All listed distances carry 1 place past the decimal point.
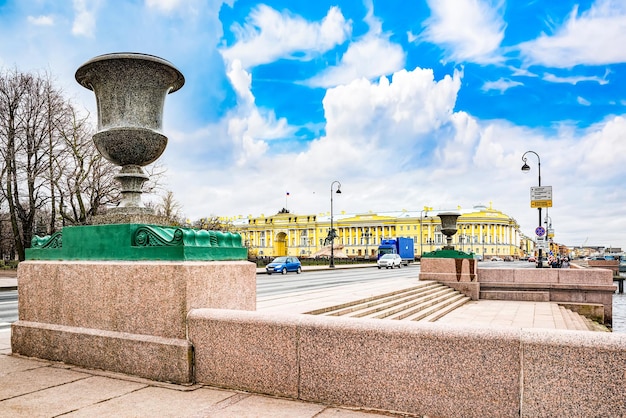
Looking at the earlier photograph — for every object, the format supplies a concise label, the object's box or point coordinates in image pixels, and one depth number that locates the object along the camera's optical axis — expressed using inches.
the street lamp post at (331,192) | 2103.6
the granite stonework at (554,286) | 671.1
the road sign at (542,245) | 1119.6
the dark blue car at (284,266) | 1520.7
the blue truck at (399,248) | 2451.6
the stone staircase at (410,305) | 369.8
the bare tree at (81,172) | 1234.6
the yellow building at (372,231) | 4709.6
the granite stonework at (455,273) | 707.4
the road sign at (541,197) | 970.7
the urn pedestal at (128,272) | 193.5
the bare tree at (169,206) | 1929.1
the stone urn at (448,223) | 729.8
